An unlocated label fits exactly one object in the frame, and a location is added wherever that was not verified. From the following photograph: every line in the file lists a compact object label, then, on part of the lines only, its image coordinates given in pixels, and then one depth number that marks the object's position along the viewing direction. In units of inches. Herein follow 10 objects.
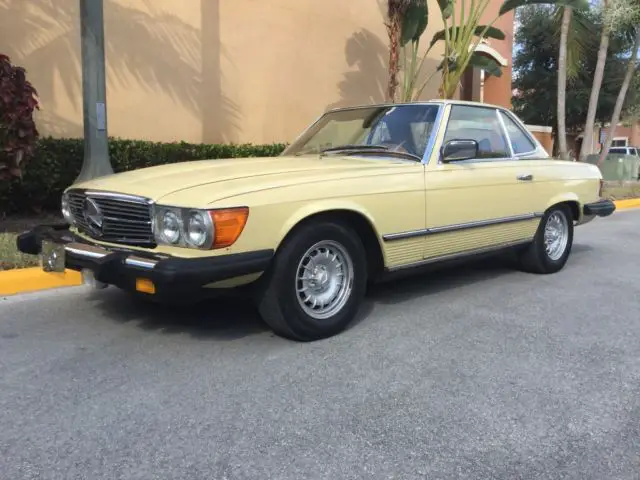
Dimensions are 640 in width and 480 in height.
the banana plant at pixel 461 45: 458.6
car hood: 140.2
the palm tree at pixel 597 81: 566.3
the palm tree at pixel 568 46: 538.2
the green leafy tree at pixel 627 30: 541.3
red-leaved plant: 257.4
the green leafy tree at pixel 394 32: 448.1
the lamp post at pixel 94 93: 267.0
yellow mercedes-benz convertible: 136.8
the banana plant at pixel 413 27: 450.0
